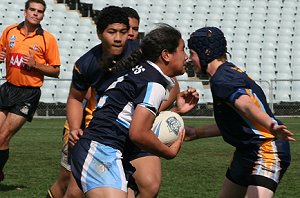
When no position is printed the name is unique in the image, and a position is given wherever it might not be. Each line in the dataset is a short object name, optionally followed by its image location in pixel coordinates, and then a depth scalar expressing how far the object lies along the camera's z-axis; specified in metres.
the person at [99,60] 10.87
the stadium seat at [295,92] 44.25
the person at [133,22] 13.18
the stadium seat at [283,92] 43.56
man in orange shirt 17.27
